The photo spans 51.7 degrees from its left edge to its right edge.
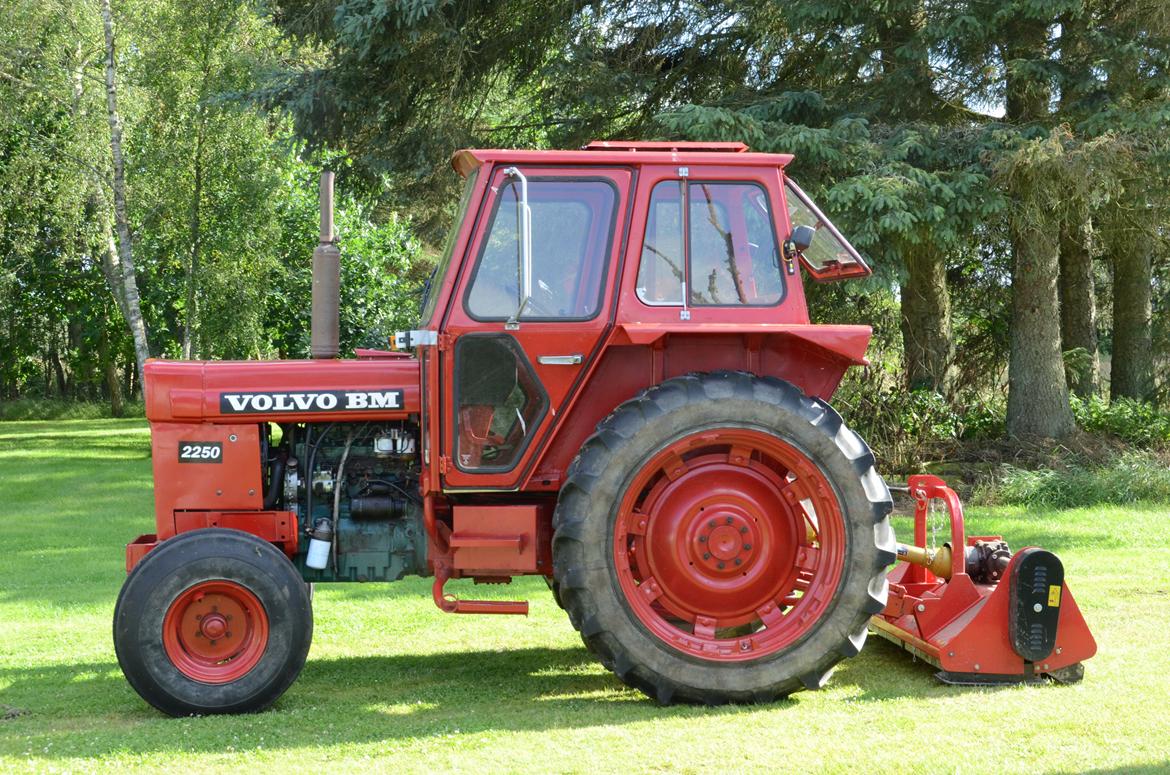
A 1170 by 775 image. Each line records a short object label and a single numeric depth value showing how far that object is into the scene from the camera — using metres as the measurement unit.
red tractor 5.11
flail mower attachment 5.36
